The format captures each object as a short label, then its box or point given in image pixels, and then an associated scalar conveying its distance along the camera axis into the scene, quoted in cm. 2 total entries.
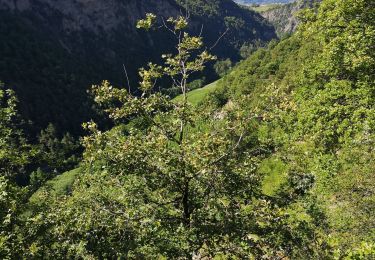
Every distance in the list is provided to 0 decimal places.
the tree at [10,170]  1529
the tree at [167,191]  1263
